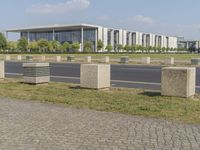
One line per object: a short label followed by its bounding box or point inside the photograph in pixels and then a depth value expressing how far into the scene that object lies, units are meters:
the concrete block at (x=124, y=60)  37.38
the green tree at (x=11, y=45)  114.25
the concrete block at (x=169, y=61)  33.60
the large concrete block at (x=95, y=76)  11.34
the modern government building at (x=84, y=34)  132.12
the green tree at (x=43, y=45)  111.19
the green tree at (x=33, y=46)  112.94
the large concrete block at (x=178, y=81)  9.47
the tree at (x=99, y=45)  121.94
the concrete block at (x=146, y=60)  36.09
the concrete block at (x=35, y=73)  12.81
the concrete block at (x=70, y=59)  43.14
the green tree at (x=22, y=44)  114.11
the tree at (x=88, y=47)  118.25
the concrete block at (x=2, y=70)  14.73
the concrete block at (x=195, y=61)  32.28
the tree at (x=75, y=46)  113.38
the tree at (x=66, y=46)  113.00
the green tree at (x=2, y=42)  107.97
